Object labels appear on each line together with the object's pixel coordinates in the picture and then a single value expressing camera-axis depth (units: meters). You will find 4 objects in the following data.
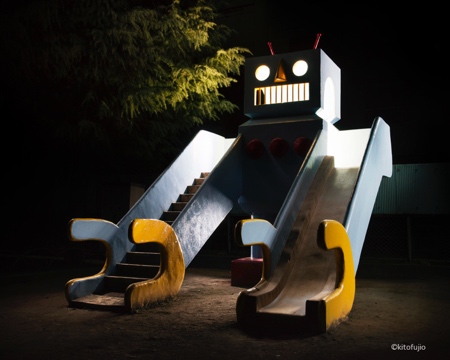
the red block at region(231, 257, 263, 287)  8.93
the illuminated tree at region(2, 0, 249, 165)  9.60
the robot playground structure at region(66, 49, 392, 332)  6.19
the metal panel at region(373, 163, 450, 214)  13.41
